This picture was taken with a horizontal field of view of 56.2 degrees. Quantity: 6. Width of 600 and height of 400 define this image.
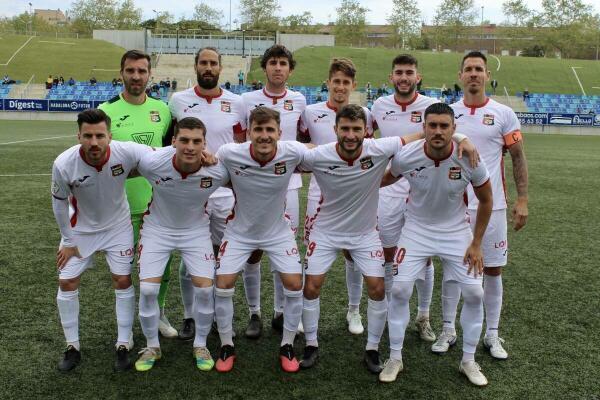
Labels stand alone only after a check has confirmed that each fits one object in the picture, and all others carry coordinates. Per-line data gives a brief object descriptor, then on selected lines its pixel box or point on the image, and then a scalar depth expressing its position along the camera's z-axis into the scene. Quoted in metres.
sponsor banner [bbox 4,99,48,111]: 32.97
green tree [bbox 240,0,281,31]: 77.71
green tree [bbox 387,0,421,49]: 77.69
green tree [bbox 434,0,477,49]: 76.07
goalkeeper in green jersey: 4.86
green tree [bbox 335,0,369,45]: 78.88
